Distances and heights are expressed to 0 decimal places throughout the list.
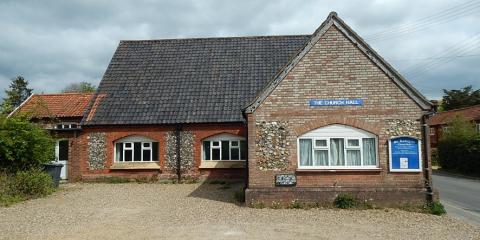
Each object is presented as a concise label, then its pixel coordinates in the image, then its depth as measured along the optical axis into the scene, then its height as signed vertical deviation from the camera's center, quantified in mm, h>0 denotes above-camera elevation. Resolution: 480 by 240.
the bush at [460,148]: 28875 -31
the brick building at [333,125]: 14758 +862
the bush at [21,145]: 18094 +343
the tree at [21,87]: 69788 +11073
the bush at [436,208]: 13857 -1997
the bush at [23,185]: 17172 -1346
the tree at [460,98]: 62469 +7429
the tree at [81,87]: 61662 +9854
